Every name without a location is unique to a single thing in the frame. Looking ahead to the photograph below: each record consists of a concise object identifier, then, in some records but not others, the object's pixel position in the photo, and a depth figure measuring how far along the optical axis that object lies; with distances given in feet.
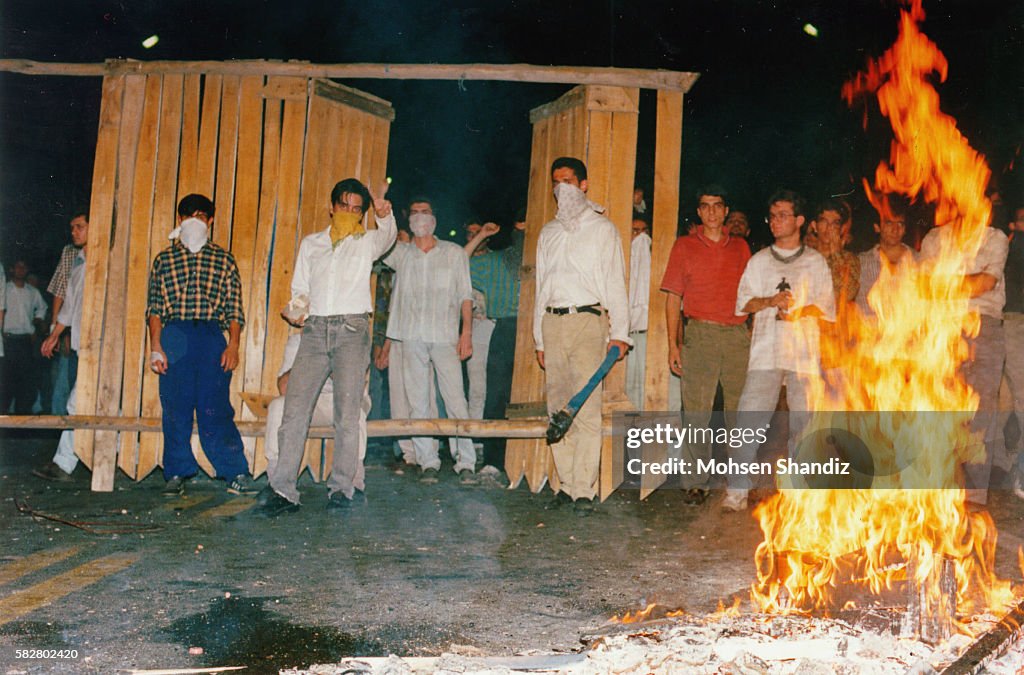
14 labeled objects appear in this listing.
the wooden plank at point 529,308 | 25.46
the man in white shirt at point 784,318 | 21.90
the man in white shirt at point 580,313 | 22.36
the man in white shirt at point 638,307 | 26.37
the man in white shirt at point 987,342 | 22.35
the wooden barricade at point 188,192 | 24.81
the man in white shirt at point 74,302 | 26.59
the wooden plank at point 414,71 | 23.73
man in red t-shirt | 23.86
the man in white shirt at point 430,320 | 27.25
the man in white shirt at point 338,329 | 21.66
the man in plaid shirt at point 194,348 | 23.18
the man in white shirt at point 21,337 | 36.86
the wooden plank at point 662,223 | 24.12
